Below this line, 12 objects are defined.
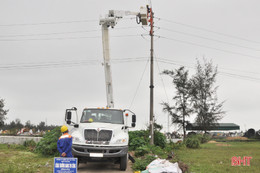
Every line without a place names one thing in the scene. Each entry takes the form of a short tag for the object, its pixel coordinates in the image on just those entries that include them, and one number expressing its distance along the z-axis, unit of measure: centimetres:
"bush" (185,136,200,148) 2462
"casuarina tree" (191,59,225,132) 3966
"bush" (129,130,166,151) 1983
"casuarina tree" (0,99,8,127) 5336
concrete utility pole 1995
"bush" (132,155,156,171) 1135
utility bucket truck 1120
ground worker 952
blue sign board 782
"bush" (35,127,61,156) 1619
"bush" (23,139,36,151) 1975
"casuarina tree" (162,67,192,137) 3966
